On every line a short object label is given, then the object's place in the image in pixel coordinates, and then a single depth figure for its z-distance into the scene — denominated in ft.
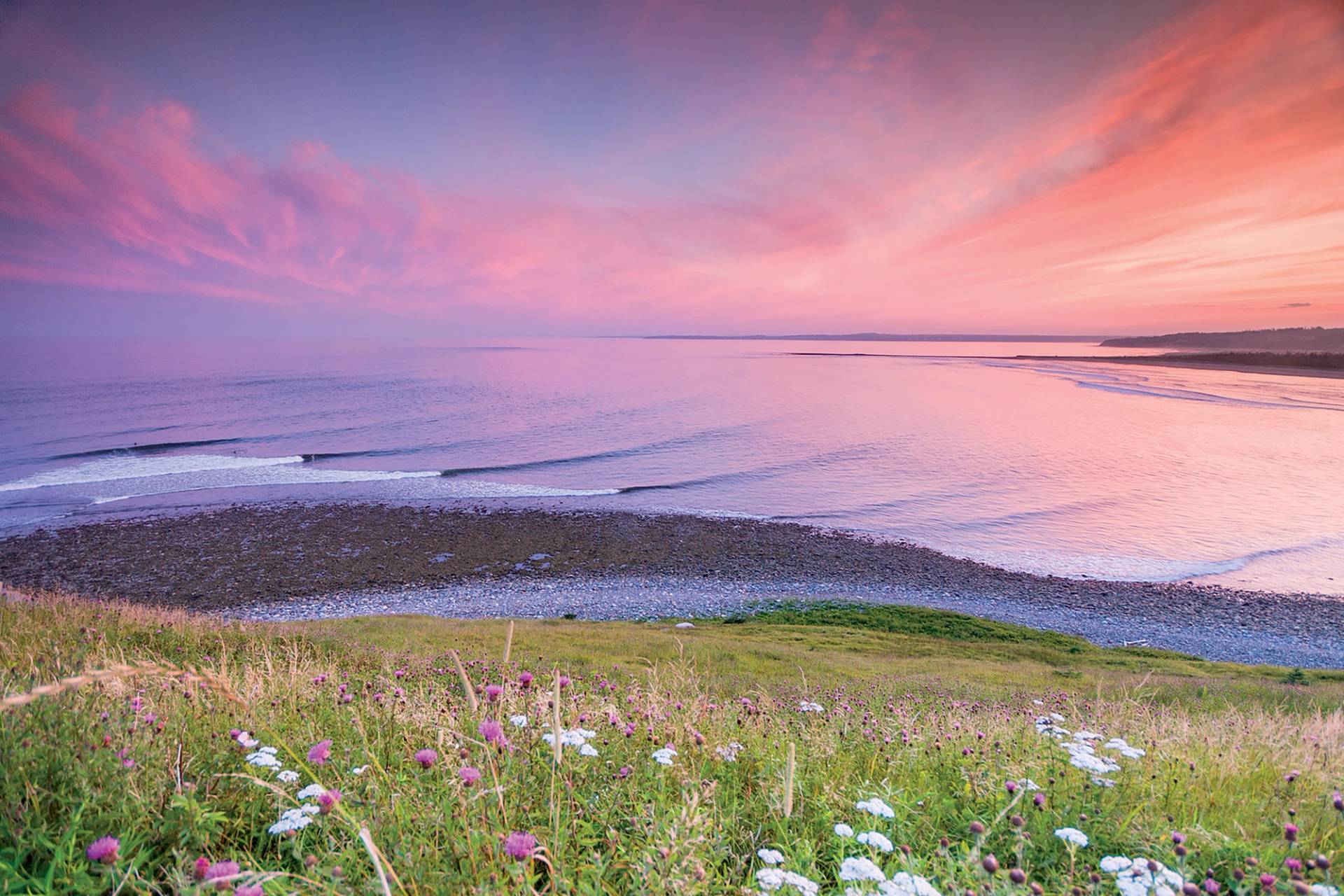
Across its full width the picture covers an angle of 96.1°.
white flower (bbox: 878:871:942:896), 7.41
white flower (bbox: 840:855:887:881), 7.53
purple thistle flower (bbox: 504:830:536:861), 6.94
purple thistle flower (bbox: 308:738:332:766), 9.23
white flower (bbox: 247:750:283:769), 10.20
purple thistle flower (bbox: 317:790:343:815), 7.39
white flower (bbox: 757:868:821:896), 7.63
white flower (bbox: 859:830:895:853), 8.75
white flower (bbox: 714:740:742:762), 13.88
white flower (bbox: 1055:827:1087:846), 8.94
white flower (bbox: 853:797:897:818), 9.64
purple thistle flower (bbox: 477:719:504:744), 9.04
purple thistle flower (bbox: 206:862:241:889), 6.10
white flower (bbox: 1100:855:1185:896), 8.00
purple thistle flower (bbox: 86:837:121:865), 6.37
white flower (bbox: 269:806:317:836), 7.98
